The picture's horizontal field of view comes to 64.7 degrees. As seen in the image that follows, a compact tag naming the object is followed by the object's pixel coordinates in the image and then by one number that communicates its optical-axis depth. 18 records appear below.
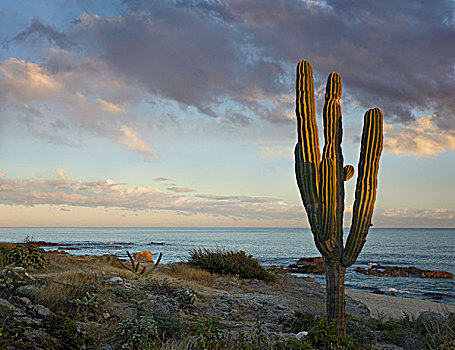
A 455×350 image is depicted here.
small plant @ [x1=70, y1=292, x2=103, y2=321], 6.11
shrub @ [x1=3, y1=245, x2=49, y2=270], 10.65
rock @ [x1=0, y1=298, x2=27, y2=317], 4.78
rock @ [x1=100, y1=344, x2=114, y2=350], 5.00
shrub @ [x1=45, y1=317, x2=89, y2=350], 4.57
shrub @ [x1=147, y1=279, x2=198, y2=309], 8.24
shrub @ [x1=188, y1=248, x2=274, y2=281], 14.71
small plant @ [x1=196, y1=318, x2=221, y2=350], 4.26
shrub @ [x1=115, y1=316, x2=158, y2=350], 5.04
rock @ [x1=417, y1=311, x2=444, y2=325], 8.34
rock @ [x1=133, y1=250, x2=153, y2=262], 22.94
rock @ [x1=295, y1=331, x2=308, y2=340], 6.31
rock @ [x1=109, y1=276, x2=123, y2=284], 9.05
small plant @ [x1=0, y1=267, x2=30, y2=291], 5.72
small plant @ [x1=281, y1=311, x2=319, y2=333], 7.48
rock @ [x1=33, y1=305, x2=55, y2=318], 5.09
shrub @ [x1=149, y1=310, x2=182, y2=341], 5.91
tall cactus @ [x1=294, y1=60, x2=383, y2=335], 7.17
